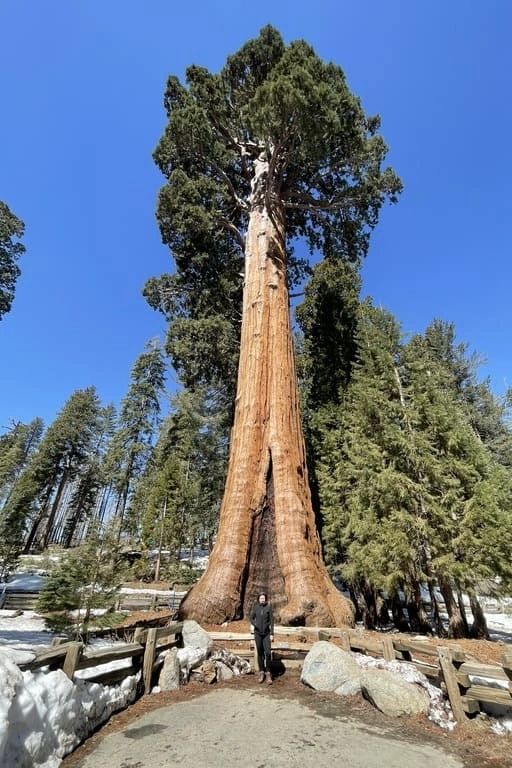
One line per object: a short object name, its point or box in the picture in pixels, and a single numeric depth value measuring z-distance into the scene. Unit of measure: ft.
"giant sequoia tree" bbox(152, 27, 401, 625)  24.86
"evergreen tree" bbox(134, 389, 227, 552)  67.97
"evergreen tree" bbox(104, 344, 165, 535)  85.20
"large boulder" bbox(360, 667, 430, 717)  13.69
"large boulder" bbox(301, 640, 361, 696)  15.52
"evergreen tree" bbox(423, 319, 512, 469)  65.62
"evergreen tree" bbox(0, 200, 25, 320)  44.52
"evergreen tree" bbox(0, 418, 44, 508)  112.77
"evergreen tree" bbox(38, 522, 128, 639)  18.86
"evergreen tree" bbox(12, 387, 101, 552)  100.48
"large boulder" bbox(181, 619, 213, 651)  17.94
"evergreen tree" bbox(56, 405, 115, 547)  115.14
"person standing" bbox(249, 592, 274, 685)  17.31
